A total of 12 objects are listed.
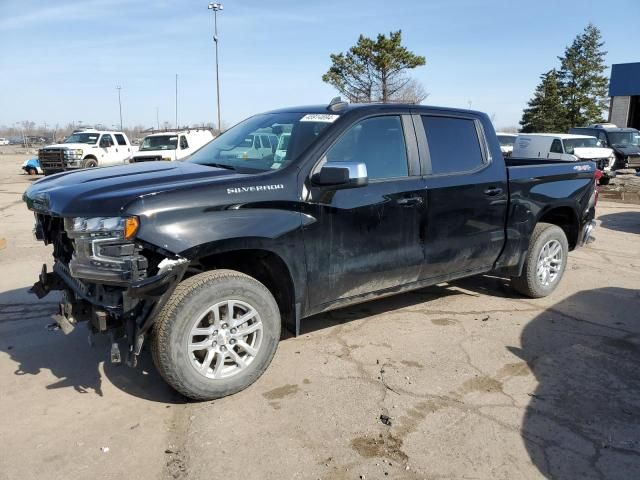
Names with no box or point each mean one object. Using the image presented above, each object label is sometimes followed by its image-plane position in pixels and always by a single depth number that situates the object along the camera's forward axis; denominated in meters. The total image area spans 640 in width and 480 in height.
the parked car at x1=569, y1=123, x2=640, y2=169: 21.09
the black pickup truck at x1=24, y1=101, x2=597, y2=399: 3.13
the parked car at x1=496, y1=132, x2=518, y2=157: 22.86
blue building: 37.94
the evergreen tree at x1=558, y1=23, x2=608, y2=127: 45.47
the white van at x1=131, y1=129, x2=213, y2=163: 17.83
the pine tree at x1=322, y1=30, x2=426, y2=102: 33.81
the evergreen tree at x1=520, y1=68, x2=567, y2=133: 45.69
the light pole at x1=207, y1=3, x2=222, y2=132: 38.78
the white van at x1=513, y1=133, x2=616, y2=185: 18.66
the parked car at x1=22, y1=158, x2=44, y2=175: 24.59
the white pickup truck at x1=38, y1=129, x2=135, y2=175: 20.91
